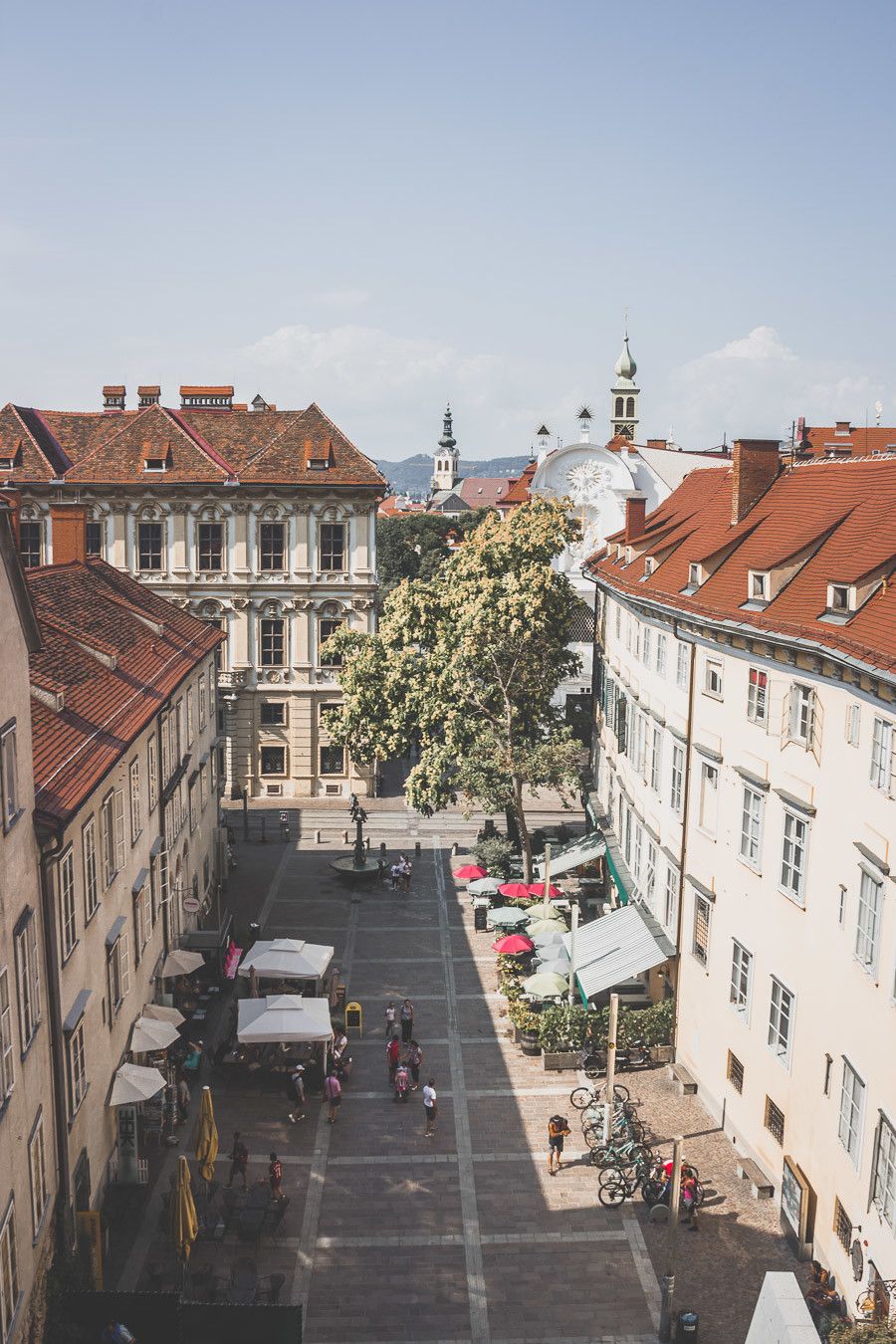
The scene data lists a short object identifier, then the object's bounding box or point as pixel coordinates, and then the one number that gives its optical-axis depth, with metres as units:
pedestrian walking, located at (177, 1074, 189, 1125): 26.25
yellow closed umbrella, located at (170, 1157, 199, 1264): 19.64
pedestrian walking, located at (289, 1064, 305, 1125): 25.98
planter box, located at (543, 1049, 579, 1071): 28.44
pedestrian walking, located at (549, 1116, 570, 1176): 23.44
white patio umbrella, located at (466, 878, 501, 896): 39.03
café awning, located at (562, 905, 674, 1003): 29.03
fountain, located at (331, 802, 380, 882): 42.28
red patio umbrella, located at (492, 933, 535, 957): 33.22
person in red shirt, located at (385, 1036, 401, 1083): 27.33
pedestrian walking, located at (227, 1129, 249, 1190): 22.70
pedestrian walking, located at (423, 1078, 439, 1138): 25.10
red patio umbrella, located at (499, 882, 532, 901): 38.03
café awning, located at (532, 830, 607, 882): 39.16
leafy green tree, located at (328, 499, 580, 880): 37.56
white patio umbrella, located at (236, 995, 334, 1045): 26.48
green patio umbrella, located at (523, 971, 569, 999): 30.09
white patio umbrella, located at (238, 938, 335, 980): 29.91
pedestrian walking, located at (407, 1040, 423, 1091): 27.47
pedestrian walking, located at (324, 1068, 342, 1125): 25.66
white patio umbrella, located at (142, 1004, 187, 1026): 25.52
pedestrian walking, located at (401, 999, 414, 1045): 28.86
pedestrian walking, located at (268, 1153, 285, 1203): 21.91
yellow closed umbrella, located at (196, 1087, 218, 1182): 21.53
